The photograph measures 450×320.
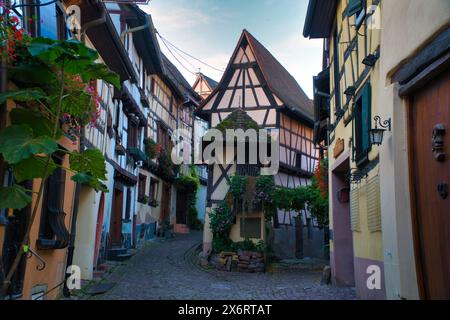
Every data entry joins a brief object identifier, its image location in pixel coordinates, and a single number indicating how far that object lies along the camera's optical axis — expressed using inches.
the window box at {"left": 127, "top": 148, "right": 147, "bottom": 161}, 558.9
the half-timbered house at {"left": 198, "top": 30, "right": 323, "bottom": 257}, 698.2
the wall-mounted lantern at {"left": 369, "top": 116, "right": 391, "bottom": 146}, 213.6
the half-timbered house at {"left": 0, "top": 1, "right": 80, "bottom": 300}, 206.5
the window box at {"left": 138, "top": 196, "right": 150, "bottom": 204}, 657.0
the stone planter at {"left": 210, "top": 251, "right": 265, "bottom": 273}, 528.1
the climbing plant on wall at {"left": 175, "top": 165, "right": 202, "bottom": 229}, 900.6
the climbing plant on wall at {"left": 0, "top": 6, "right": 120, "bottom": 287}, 145.4
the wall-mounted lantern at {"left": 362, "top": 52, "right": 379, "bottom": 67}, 251.8
